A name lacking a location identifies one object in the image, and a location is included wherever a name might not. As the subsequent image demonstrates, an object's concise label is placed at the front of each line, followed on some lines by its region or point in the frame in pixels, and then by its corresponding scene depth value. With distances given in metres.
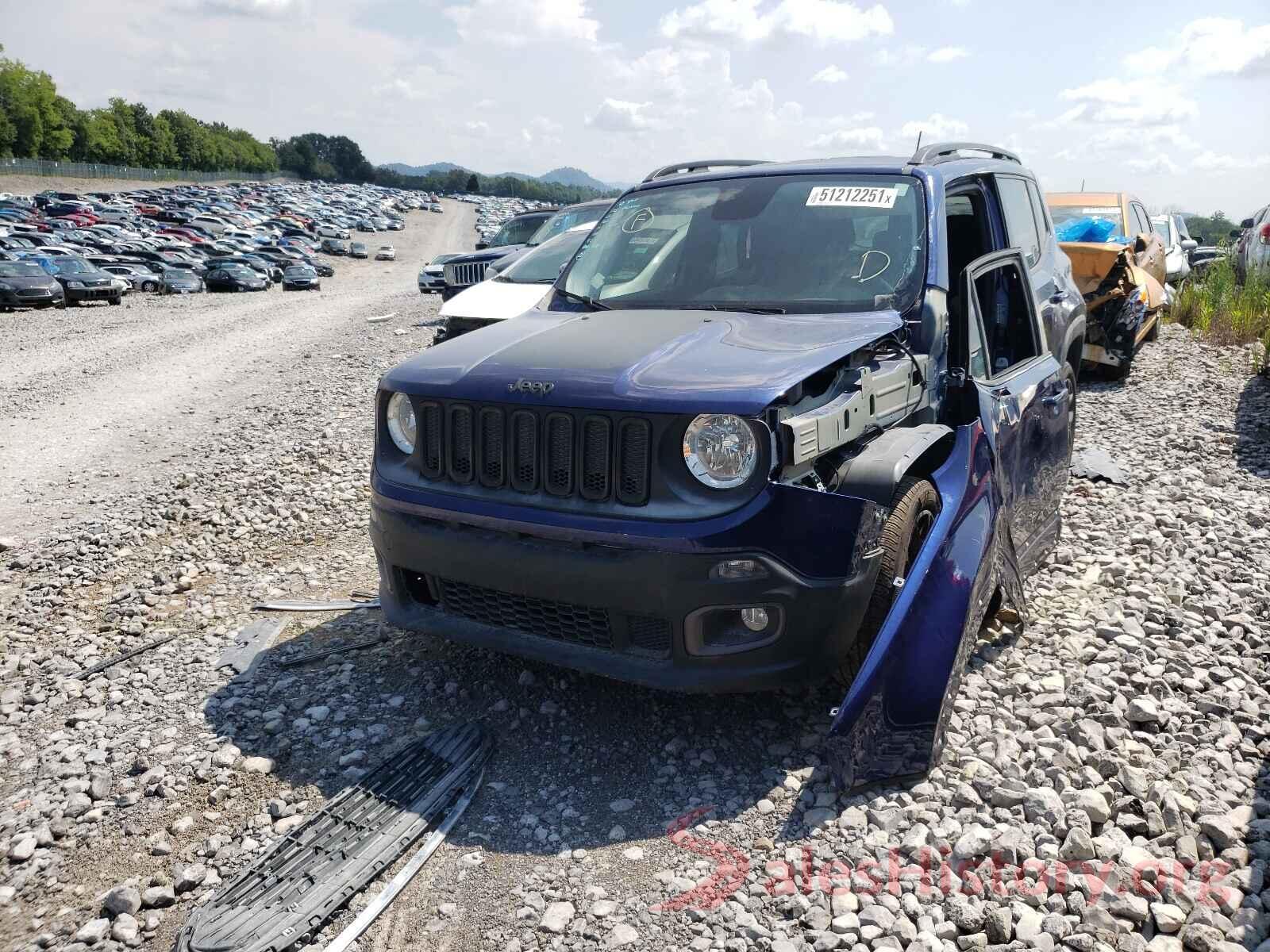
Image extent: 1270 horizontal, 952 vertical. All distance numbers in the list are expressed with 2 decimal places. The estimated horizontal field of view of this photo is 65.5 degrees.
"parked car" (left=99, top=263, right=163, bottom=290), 30.41
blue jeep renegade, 3.19
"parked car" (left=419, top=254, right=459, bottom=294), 23.25
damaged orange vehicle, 10.01
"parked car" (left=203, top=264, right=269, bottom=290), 32.41
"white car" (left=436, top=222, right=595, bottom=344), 10.38
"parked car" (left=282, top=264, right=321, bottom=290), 34.91
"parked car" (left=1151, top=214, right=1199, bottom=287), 15.52
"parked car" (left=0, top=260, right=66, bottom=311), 22.14
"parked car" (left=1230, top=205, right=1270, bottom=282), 13.41
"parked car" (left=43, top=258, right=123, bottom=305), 24.53
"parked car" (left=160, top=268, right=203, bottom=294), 30.62
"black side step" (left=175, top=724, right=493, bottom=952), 2.73
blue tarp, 10.93
